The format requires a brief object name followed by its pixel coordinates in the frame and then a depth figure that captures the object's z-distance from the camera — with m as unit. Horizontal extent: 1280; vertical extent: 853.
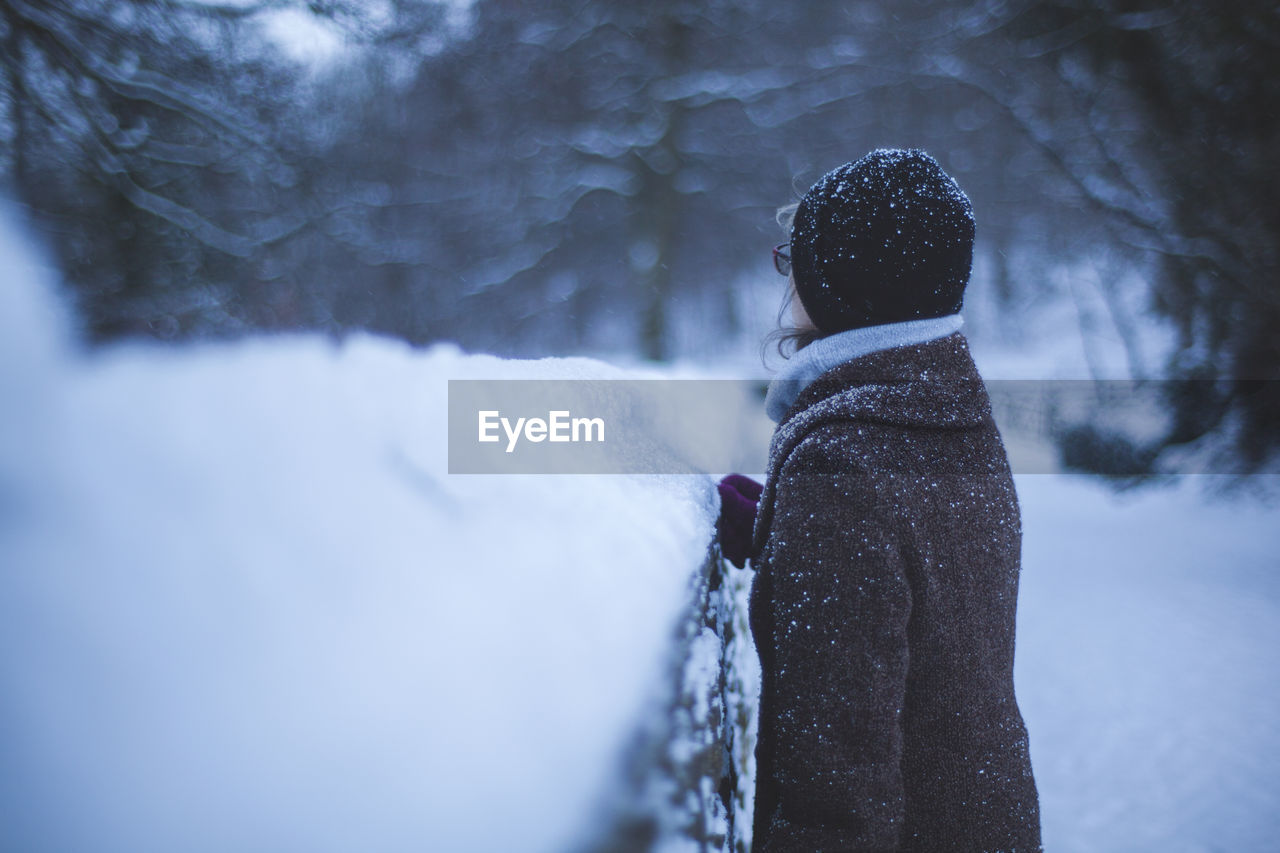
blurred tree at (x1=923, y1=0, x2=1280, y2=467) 3.80
